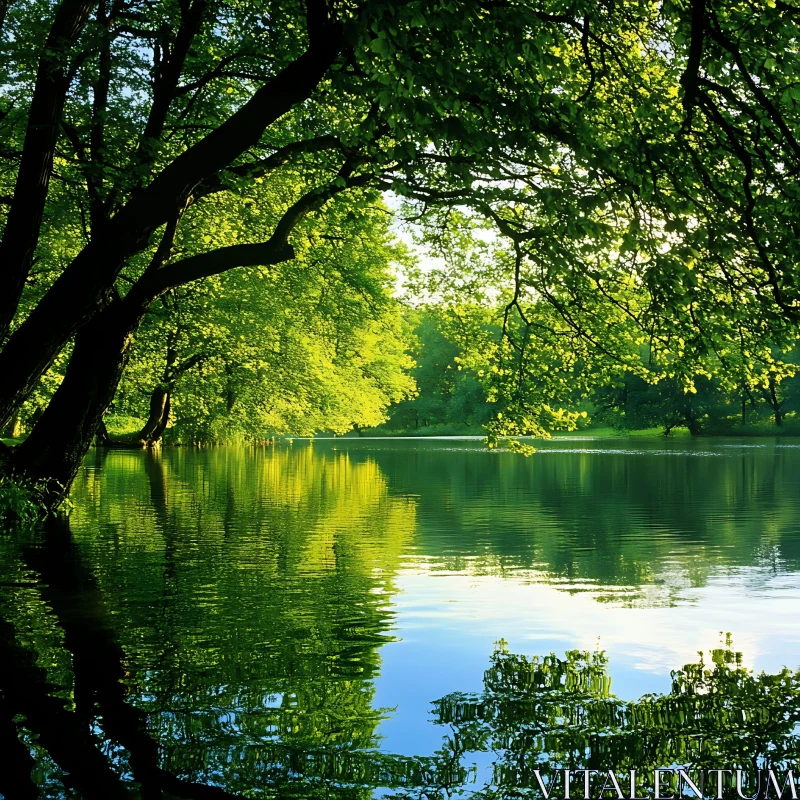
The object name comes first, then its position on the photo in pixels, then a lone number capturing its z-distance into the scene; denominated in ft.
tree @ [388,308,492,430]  411.34
